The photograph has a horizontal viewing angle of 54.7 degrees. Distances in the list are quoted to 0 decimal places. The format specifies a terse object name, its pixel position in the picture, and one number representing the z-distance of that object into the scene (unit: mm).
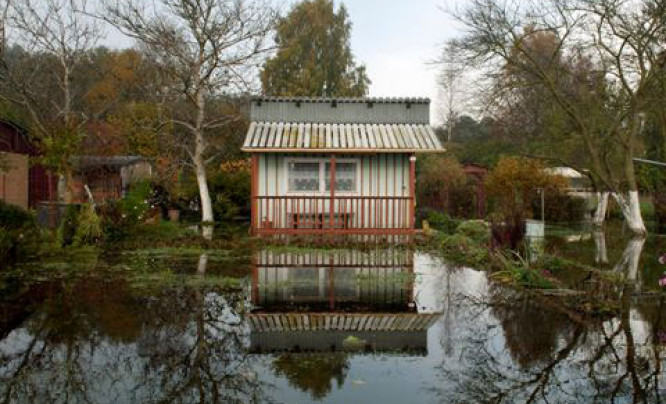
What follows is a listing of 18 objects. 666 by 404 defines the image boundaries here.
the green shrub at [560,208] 27625
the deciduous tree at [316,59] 42250
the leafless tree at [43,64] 25500
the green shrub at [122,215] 15781
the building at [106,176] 25969
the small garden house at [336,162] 18344
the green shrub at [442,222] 21406
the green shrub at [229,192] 24953
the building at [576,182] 29078
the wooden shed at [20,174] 22875
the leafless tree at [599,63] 19750
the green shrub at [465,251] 12922
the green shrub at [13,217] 12873
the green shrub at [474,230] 17375
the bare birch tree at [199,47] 21156
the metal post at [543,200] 25375
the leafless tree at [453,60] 22703
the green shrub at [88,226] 14398
